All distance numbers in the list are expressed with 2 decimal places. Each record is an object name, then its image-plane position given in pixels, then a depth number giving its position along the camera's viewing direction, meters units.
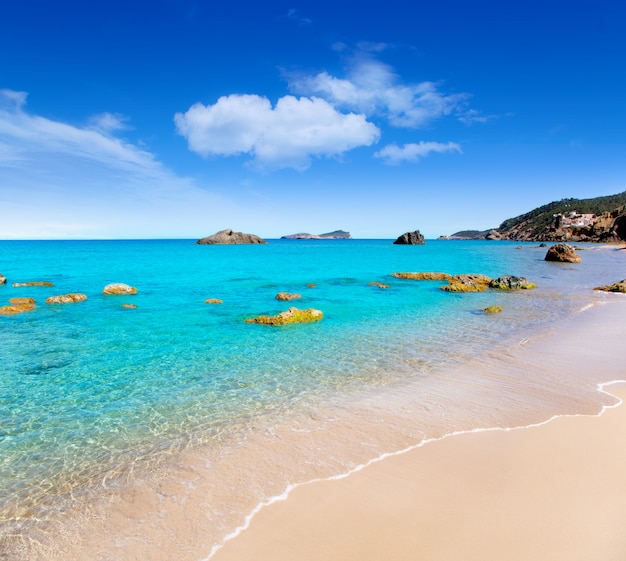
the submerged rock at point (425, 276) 39.72
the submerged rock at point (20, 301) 23.39
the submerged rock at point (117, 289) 28.69
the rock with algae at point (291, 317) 19.44
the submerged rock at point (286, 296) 26.98
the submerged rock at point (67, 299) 24.78
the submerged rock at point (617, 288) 29.94
